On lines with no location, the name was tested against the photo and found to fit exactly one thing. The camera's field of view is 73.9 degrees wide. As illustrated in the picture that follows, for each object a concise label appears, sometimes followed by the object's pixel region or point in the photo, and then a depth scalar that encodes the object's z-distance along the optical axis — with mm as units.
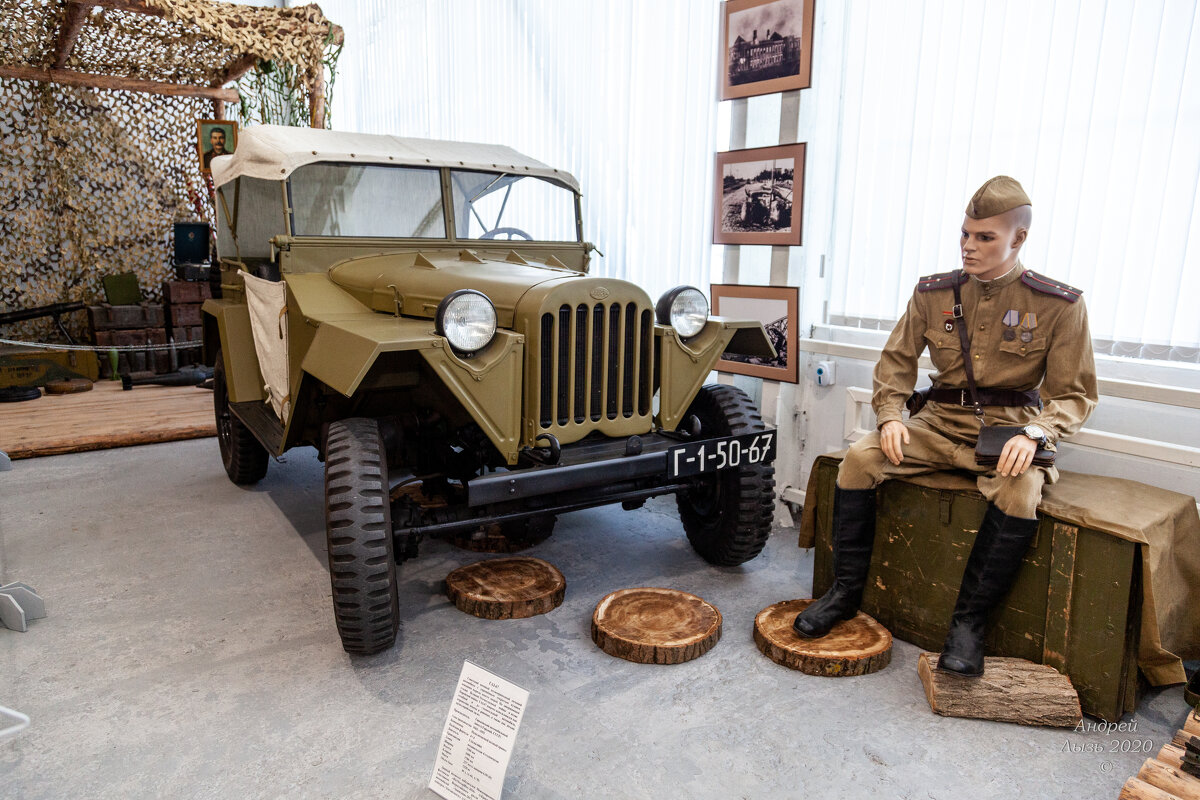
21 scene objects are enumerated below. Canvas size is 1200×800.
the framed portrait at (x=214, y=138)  7398
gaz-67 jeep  2510
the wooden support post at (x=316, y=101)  6594
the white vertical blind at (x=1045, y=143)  2525
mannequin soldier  2311
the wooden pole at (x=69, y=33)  5926
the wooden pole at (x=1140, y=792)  1688
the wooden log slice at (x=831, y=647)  2479
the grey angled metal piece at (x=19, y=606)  2734
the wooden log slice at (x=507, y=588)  2848
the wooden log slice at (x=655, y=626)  2547
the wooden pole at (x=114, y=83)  7324
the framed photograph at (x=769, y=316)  3682
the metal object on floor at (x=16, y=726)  1580
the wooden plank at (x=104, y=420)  5043
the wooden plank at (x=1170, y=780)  1707
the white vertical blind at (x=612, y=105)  4105
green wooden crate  2188
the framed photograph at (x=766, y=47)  3441
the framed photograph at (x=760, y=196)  3570
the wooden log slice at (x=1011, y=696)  2203
